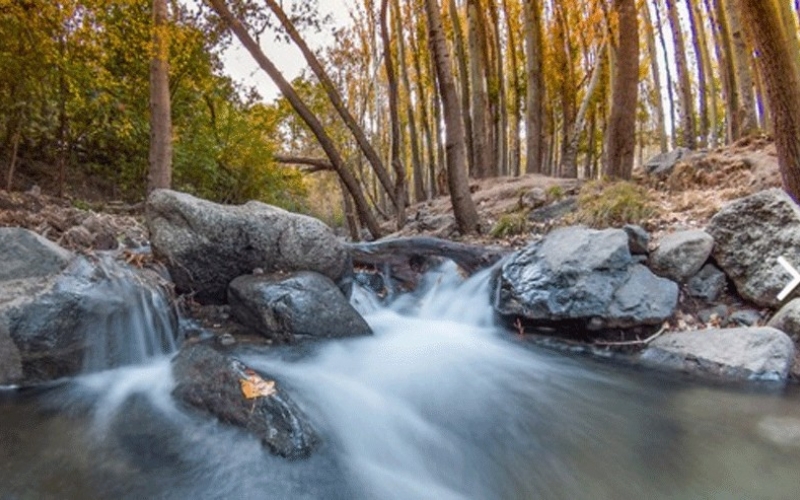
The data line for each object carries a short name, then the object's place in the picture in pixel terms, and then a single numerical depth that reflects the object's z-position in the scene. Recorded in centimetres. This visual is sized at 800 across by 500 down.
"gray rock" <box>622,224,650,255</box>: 489
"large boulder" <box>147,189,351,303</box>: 496
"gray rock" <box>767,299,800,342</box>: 371
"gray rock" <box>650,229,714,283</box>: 459
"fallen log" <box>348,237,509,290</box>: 626
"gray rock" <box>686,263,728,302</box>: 446
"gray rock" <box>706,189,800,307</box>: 408
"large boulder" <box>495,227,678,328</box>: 429
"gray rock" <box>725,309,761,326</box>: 405
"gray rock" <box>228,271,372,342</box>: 454
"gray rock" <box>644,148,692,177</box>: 830
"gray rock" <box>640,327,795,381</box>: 352
